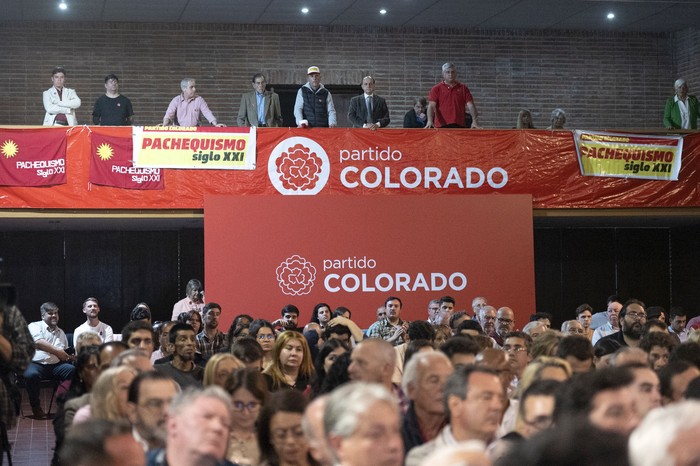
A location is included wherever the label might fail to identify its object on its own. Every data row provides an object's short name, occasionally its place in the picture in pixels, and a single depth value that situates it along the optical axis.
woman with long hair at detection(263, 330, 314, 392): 8.89
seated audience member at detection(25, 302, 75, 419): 14.80
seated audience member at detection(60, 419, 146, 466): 3.56
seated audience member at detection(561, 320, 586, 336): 11.98
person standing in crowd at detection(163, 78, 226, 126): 17.80
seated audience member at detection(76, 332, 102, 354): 9.50
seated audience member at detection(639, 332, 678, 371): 8.66
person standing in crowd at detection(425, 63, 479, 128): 17.97
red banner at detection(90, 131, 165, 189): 16.06
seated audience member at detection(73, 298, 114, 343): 15.78
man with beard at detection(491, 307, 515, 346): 12.82
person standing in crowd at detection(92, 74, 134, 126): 18.09
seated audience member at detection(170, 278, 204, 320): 15.69
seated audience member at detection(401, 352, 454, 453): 6.27
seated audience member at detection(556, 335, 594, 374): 7.84
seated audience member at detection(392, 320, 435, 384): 10.53
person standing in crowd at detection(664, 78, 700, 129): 19.30
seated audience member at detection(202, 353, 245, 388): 7.25
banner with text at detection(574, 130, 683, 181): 17.62
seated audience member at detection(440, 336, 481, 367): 7.54
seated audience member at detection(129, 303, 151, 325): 13.70
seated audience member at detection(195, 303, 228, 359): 12.55
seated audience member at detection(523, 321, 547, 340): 11.28
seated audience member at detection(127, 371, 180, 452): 5.68
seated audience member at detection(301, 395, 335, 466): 4.40
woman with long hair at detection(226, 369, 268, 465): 6.27
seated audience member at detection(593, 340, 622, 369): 8.94
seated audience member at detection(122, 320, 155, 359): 8.93
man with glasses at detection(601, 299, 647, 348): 11.34
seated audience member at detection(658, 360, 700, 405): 6.50
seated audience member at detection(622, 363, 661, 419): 5.38
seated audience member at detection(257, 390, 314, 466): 5.60
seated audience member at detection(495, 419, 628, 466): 2.59
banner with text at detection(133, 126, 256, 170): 16.22
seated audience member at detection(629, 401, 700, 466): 2.70
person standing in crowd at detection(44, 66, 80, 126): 18.09
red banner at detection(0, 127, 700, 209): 16.12
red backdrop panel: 16.16
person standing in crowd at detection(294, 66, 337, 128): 17.81
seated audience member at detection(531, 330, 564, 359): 8.46
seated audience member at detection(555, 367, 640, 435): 4.56
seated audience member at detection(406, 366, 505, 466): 5.45
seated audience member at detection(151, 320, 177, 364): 9.90
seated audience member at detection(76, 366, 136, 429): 5.97
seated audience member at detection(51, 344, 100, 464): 7.44
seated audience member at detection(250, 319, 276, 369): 10.55
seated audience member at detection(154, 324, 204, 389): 9.38
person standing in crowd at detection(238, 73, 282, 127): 18.08
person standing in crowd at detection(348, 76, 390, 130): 18.09
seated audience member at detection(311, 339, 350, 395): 8.17
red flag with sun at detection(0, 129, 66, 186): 15.90
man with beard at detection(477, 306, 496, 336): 13.80
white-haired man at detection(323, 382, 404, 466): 3.91
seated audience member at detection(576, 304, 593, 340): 14.33
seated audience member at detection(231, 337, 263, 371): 8.41
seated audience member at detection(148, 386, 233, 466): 4.61
